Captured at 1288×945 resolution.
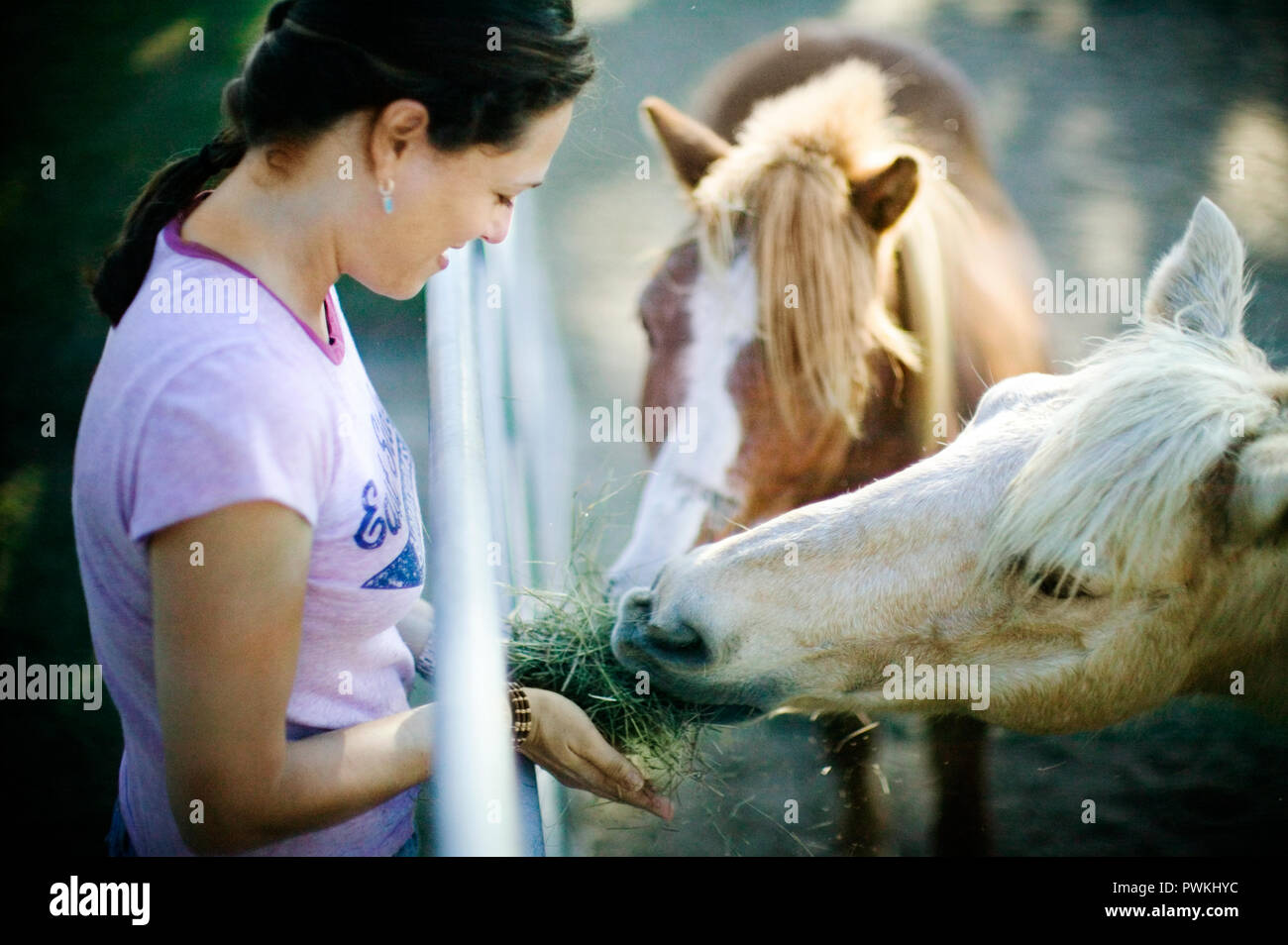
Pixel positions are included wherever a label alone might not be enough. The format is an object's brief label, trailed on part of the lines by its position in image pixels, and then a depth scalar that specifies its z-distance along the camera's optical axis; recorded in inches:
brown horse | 57.9
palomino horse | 42.4
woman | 28.5
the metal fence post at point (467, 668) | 37.7
